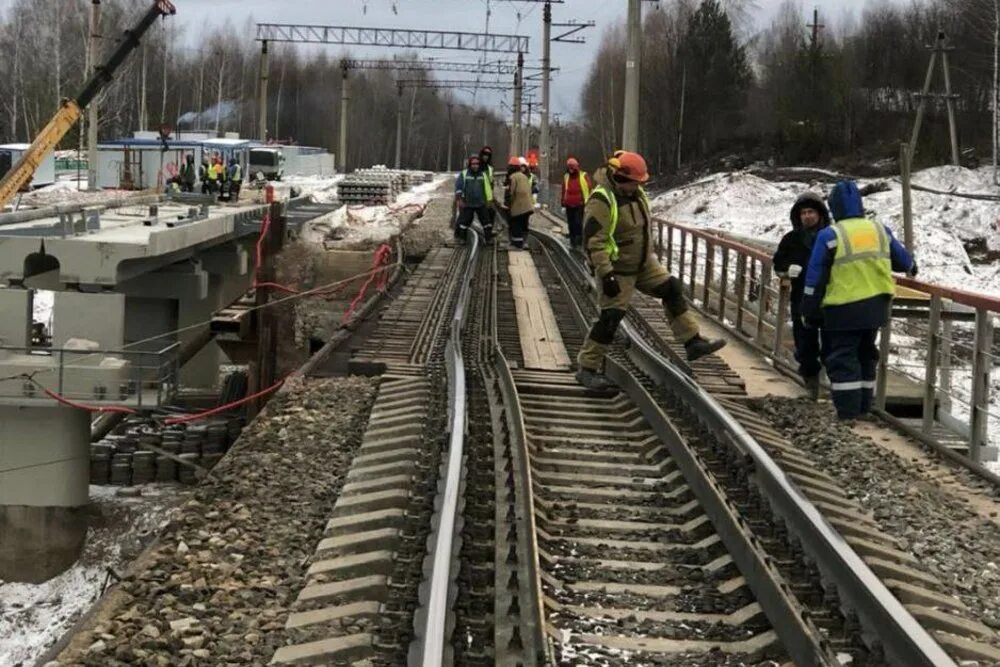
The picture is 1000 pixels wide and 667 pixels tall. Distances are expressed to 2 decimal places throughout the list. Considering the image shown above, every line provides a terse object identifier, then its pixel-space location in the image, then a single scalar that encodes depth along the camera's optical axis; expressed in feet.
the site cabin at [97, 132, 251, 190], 191.78
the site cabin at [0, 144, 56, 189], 188.55
